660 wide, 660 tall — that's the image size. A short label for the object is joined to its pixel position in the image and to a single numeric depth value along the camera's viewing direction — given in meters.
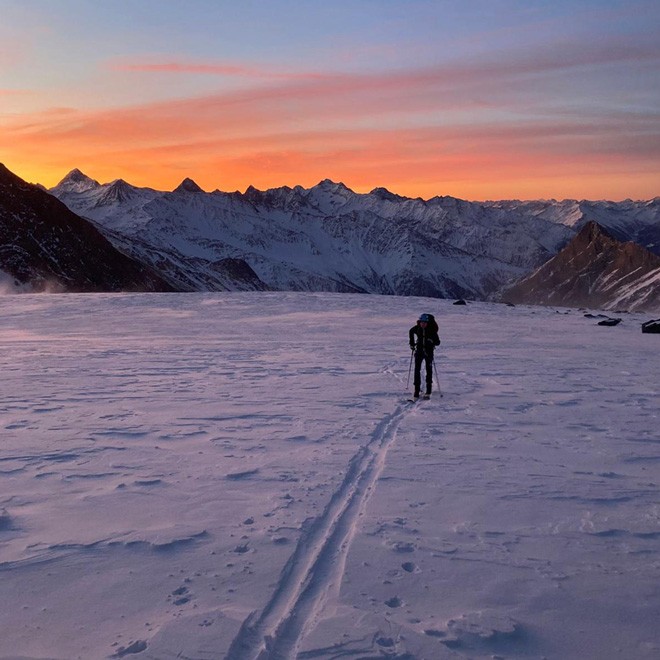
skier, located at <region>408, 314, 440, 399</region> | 15.38
